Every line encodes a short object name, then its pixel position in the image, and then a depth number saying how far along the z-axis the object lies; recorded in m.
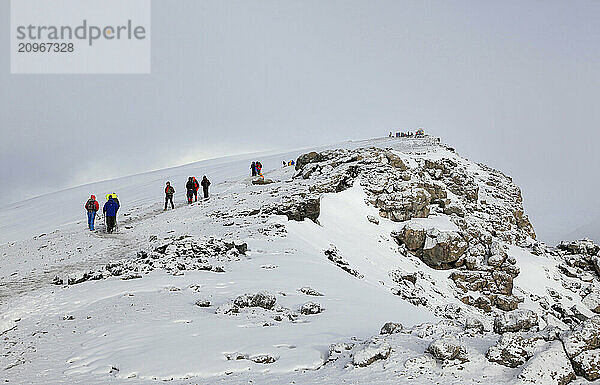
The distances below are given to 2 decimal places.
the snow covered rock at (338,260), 15.34
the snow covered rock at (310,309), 9.04
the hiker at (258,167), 36.43
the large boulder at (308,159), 33.25
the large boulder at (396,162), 27.95
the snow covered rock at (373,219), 21.66
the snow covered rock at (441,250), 20.89
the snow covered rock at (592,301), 22.96
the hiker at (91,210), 21.89
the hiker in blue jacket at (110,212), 21.24
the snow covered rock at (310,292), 10.62
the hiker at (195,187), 28.50
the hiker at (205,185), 29.40
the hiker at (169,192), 26.73
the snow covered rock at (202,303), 9.19
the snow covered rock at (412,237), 21.12
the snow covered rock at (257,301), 9.11
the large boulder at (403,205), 23.33
